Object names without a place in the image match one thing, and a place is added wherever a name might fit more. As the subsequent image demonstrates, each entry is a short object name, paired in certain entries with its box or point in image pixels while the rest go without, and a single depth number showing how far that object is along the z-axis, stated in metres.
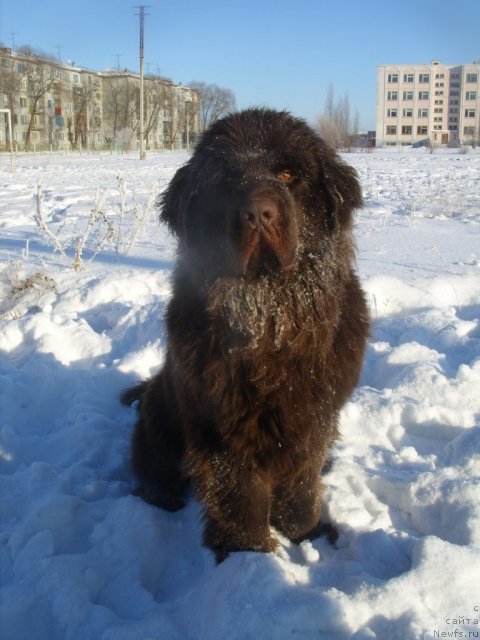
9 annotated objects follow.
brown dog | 2.03
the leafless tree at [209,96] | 56.38
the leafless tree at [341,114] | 64.07
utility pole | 39.57
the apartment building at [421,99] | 97.81
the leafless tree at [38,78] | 57.25
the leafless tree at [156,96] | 63.12
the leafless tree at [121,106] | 68.81
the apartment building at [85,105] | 57.19
